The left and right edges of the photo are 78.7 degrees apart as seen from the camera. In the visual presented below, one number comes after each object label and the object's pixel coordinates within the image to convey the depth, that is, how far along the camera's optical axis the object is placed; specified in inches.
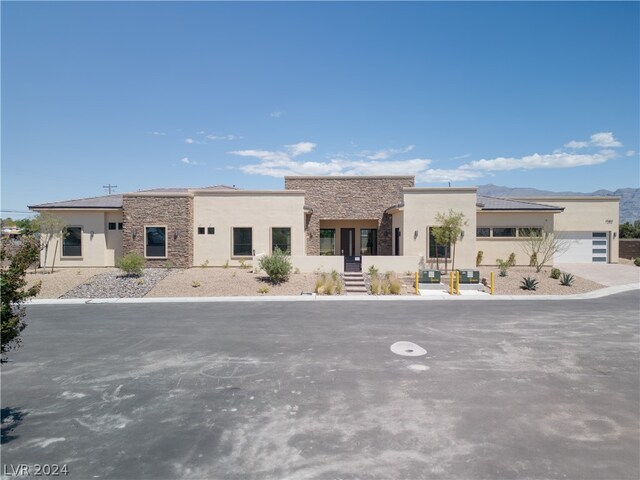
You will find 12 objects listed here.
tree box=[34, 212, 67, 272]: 839.7
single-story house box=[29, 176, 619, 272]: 892.0
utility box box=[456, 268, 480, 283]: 770.2
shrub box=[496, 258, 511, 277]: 840.9
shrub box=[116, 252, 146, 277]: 794.2
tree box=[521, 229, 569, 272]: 923.4
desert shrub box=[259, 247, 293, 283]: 773.9
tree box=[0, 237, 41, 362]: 199.9
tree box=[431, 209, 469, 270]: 842.8
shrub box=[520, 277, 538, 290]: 758.3
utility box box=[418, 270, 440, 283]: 781.3
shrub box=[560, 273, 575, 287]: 790.1
